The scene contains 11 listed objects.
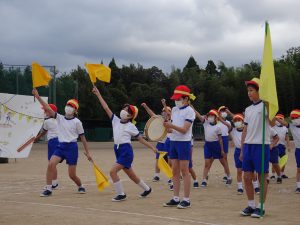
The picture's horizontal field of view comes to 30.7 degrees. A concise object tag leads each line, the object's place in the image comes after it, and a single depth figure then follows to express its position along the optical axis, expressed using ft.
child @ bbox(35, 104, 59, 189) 47.73
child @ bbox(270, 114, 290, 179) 53.50
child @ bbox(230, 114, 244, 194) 43.96
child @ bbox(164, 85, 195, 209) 34.30
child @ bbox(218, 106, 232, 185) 46.63
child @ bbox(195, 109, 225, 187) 48.52
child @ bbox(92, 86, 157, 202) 38.96
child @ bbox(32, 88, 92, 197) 41.29
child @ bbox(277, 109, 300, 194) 42.32
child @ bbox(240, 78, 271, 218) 30.76
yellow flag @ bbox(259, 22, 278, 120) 29.99
